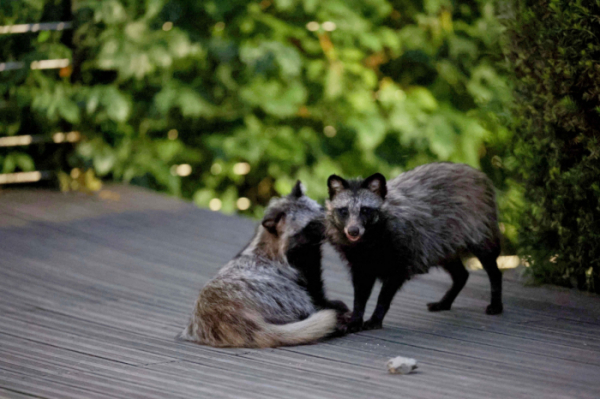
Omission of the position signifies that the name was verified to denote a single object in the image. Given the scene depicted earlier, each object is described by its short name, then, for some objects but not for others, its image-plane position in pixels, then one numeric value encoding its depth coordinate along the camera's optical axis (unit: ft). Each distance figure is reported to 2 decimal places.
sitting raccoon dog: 22.17
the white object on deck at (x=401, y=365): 18.80
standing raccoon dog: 23.52
